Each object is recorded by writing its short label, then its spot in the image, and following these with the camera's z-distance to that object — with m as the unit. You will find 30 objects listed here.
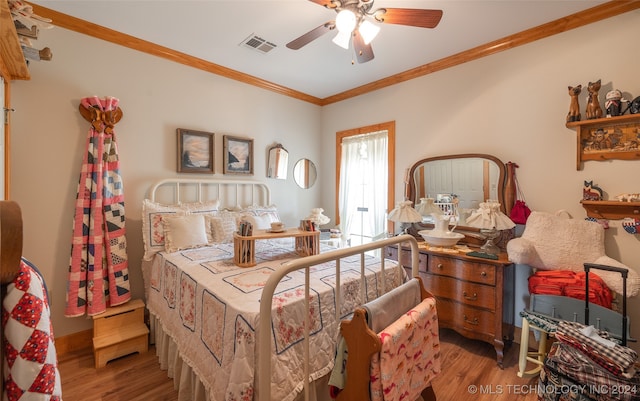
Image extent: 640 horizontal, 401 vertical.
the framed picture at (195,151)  2.87
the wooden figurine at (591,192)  2.07
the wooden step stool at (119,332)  2.12
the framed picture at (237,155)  3.20
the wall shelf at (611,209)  1.95
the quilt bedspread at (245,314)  1.21
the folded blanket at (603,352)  1.39
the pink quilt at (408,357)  1.12
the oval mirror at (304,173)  3.93
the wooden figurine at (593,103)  2.04
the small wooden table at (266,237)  1.90
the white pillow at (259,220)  2.74
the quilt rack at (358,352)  1.11
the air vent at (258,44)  2.54
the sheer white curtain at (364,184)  3.51
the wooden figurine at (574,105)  2.13
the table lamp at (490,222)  2.26
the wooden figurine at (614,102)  1.97
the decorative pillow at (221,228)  2.61
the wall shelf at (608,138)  1.97
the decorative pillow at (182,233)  2.32
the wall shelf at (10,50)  1.35
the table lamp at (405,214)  2.77
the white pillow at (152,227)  2.31
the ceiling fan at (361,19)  1.60
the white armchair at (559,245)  1.98
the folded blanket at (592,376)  1.36
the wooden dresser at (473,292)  2.14
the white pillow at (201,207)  2.66
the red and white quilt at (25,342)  0.49
